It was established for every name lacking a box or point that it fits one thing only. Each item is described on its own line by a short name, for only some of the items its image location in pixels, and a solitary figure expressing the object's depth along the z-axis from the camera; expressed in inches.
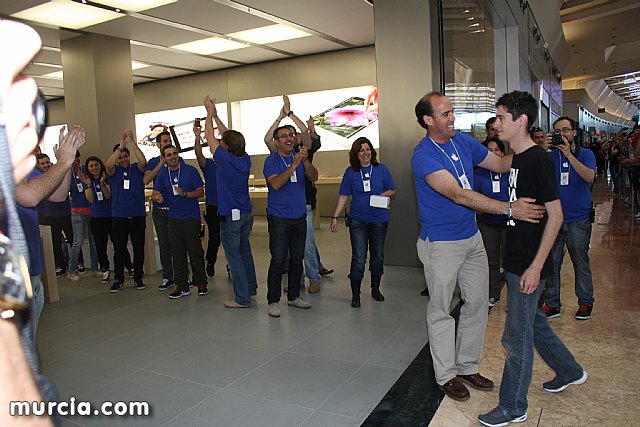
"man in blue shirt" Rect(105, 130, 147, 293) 228.8
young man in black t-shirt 87.5
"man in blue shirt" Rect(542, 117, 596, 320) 149.3
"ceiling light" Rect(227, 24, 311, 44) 345.7
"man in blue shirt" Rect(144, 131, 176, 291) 227.5
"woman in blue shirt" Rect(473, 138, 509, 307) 169.6
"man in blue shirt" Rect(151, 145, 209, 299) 206.1
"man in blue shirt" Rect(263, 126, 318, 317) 173.2
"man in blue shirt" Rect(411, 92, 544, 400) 107.0
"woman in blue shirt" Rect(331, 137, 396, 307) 185.2
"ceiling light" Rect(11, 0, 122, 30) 265.7
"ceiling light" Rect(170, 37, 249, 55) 371.0
